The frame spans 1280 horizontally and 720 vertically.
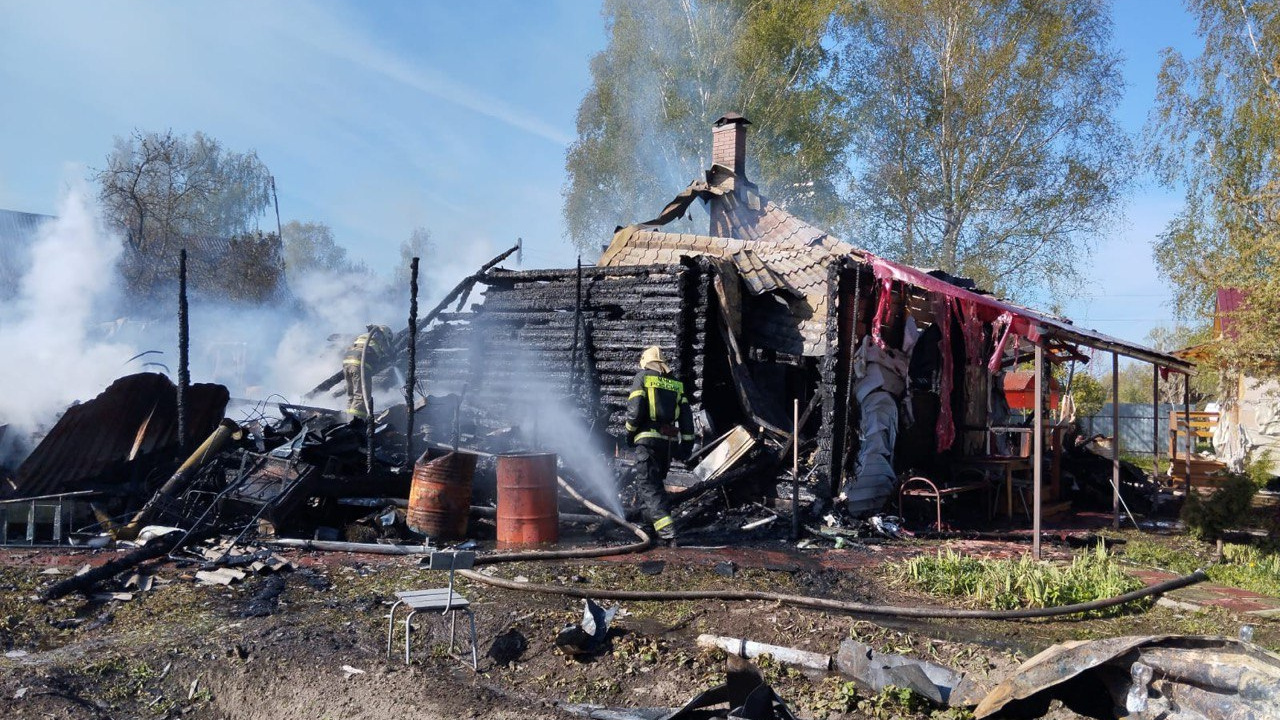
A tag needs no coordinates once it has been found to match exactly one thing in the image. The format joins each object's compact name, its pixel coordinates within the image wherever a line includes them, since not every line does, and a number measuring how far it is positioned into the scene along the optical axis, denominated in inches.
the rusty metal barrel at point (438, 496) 353.7
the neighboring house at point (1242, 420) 747.9
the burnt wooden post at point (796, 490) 384.6
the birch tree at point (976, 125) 963.3
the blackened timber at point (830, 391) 426.9
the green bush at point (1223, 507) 388.5
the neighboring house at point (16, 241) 1026.7
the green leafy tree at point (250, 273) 1160.2
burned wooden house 439.5
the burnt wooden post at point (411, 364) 403.5
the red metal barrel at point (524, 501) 353.4
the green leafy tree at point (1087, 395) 1066.7
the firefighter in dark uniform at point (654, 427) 368.8
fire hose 249.3
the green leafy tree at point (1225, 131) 799.7
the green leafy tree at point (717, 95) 1045.8
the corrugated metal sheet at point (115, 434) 377.4
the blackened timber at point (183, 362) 382.3
